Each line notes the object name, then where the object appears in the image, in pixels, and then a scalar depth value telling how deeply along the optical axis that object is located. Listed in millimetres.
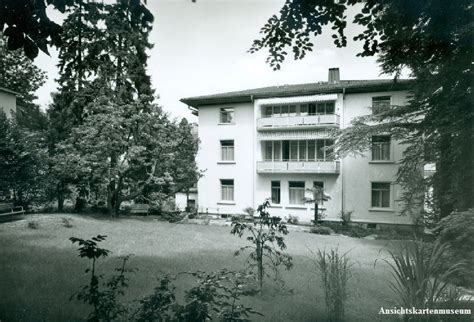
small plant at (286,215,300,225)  22248
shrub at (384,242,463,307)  4266
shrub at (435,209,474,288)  6770
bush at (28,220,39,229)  12484
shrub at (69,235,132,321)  3281
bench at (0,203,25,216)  13320
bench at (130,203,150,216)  20750
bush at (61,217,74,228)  13102
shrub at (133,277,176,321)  3150
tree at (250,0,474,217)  4355
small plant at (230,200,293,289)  5840
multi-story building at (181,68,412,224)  21469
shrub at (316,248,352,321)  5320
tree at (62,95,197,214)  17953
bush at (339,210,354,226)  20984
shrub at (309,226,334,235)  18672
